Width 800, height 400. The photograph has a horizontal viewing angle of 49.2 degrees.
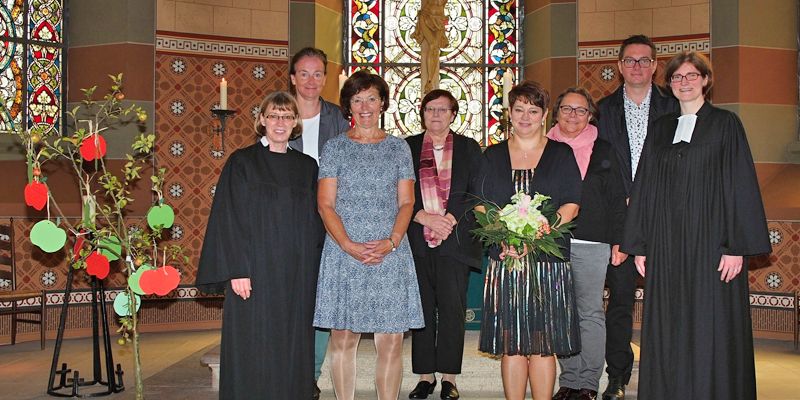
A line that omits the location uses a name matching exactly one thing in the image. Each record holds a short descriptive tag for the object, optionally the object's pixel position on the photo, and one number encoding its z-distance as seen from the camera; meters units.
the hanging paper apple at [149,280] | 3.29
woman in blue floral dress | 3.97
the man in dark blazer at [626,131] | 4.59
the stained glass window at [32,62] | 8.12
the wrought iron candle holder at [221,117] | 7.53
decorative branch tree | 3.29
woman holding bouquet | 3.90
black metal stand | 5.02
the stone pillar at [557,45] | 8.84
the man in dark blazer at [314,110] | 4.47
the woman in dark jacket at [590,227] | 4.38
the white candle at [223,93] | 7.25
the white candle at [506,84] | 5.96
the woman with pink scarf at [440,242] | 4.69
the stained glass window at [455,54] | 9.49
